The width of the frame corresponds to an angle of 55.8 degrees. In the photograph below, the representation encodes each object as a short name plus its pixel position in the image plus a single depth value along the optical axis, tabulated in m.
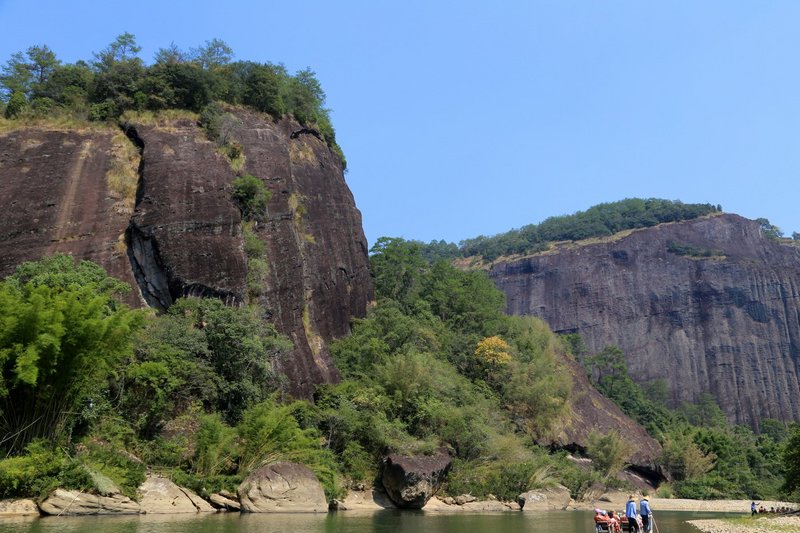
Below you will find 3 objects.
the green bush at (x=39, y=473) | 19.92
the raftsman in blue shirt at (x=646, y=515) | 19.69
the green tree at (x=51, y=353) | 20.55
